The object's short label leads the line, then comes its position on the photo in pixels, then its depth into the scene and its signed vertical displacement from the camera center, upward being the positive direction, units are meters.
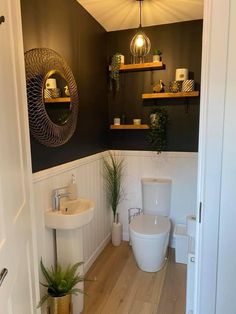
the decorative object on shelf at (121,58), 2.79 +0.70
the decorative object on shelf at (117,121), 2.93 -0.03
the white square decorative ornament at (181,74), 2.58 +0.47
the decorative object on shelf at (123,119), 2.96 -0.01
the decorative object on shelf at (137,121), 2.84 -0.04
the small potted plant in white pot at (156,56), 2.68 +0.70
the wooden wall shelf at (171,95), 2.57 +0.25
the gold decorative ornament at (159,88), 2.71 +0.34
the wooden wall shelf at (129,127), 2.79 -0.10
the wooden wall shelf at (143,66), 2.66 +0.58
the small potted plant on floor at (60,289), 1.62 -1.17
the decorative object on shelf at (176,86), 2.61 +0.34
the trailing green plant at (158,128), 2.70 -0.11
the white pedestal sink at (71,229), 1.70 -0.78
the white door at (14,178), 0.94 -0.26
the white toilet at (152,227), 2.34 -1.11
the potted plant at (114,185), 2.96 -0.81
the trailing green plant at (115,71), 2.78 +0.56
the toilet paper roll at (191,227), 1.81 -0.84
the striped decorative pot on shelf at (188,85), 2.56 +0.35
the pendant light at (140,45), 2.42 +0.75
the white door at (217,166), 1.00 -0.21
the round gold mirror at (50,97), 1.62 +0.17
